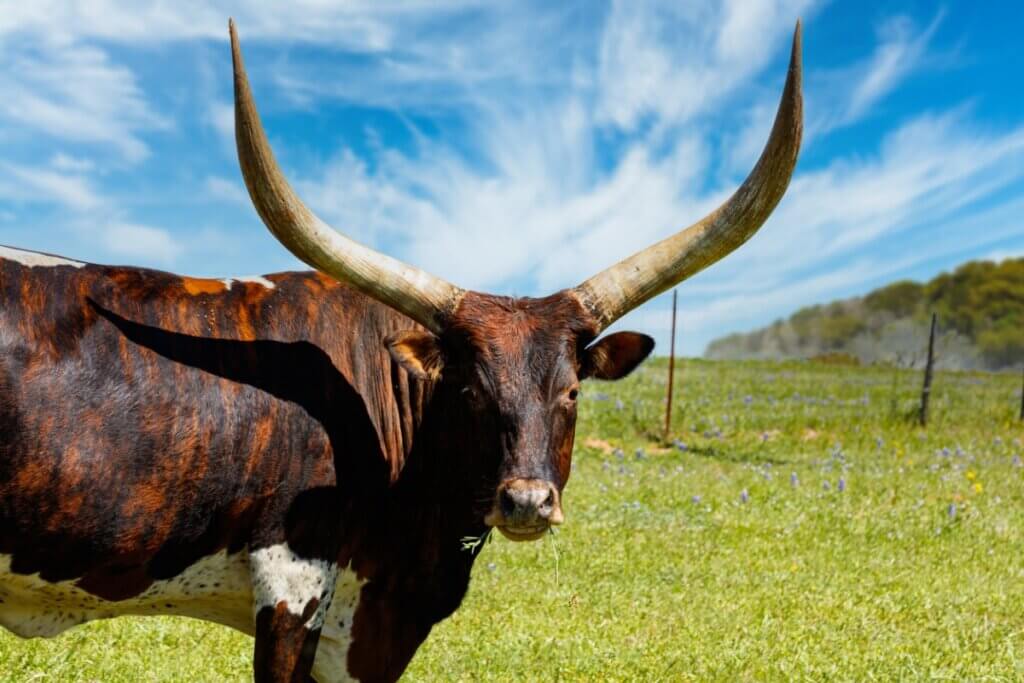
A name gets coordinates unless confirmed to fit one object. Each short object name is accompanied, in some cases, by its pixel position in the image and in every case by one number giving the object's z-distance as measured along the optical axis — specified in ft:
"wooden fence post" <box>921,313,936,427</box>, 53.31
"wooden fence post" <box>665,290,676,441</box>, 47.60
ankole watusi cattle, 10.94
